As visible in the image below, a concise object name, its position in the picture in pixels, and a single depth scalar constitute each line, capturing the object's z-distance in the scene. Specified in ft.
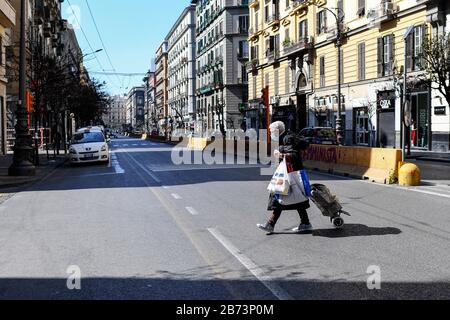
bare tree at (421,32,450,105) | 79.56
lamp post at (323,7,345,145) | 104.14
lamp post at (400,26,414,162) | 79.41
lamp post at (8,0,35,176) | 62.95
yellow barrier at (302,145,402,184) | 52.90
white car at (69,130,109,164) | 82.23
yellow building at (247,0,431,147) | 107.96
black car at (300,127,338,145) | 104.94
